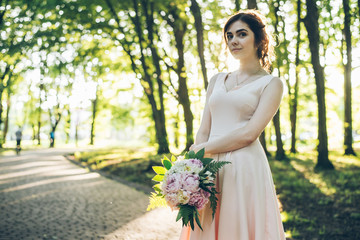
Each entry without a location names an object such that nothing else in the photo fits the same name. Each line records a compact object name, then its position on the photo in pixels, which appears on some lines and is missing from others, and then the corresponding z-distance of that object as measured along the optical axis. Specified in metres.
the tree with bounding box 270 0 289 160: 13.50
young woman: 2.06
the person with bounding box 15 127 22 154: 22.45
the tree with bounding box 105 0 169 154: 13.02
